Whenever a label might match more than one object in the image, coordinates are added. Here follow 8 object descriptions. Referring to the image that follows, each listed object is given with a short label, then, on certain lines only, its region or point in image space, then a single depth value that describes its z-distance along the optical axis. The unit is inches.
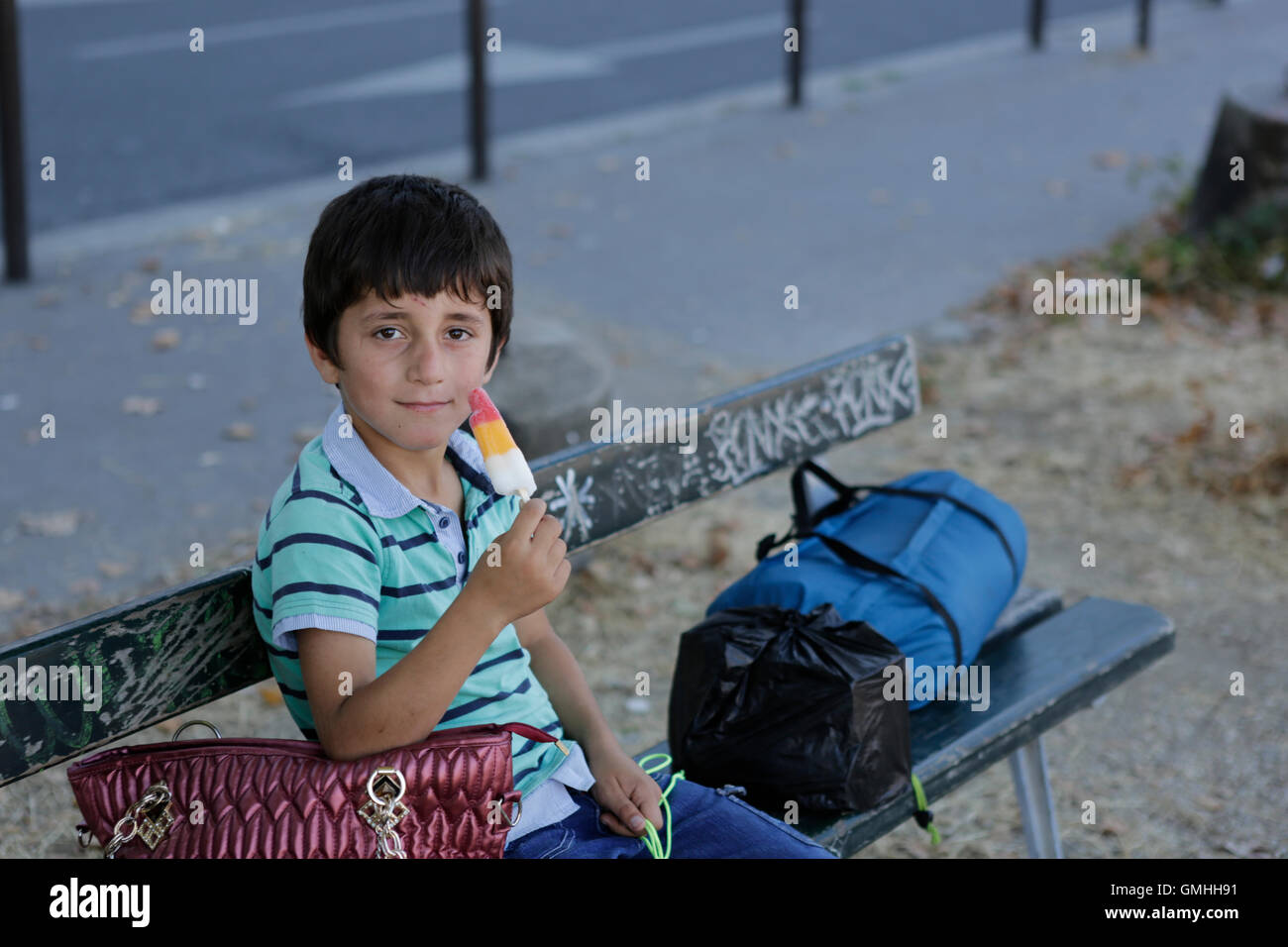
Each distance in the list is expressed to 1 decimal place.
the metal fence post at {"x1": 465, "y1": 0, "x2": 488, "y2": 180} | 283.7
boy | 71.9
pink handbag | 70.2
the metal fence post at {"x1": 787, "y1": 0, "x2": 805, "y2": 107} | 344.7
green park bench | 79.4
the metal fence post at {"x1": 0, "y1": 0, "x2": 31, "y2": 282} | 224.7
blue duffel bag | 107.3
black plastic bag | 93.4
